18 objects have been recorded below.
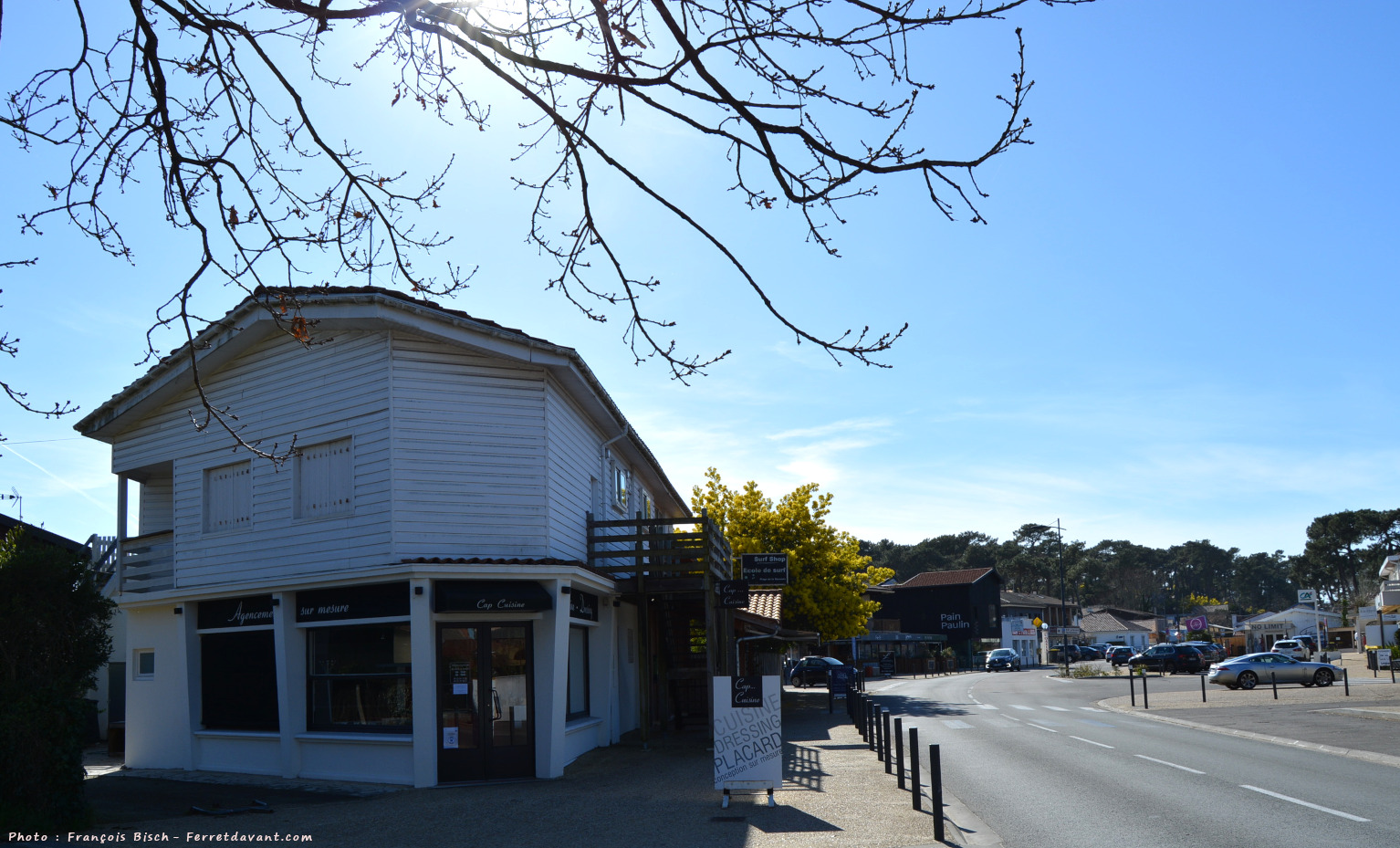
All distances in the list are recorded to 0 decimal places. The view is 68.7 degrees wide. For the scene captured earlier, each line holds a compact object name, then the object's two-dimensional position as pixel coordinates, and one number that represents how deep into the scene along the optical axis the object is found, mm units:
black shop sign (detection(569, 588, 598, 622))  16500
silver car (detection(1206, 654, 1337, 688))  36719
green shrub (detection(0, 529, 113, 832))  10438
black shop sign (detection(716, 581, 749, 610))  19344
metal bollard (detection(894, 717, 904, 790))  12192
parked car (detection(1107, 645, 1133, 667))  63625
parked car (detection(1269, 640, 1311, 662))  56566
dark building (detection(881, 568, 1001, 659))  81438
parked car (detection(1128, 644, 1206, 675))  52375
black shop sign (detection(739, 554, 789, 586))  20375
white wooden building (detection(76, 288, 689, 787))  14883
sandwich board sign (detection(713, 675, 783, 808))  11578
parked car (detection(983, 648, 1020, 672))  70500
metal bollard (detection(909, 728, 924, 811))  10617
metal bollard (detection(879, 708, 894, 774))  14242
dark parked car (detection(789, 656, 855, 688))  52312
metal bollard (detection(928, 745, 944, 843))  9078
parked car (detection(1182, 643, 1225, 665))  54178
